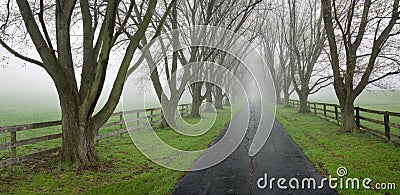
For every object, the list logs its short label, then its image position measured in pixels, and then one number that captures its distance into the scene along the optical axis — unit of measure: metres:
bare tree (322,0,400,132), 11.03
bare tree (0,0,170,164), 6.86
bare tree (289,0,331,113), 21.63
